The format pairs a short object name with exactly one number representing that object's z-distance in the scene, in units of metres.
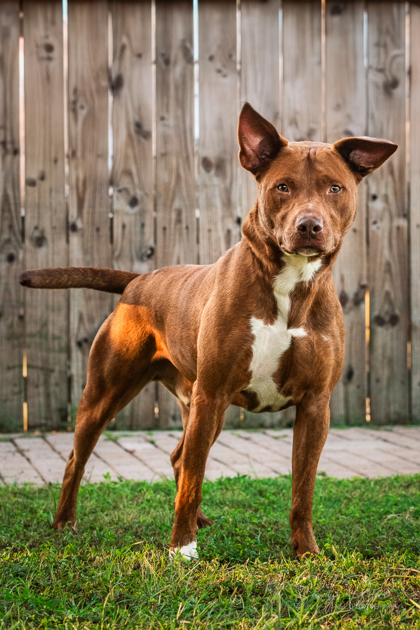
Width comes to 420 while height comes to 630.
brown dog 2.72
